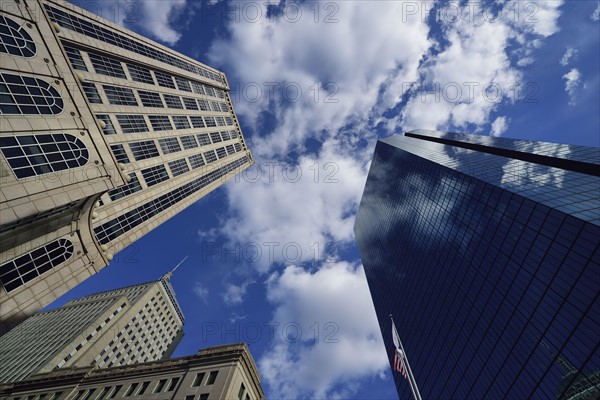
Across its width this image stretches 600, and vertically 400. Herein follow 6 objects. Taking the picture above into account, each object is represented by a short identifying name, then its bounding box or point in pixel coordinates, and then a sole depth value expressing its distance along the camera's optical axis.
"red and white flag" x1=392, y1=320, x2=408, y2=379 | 28.91
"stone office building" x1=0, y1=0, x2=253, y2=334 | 22.19
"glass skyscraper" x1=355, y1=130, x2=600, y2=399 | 37.38
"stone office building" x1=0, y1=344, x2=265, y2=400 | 36.44
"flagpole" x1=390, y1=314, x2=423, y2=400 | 25.47
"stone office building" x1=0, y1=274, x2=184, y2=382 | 76.00
